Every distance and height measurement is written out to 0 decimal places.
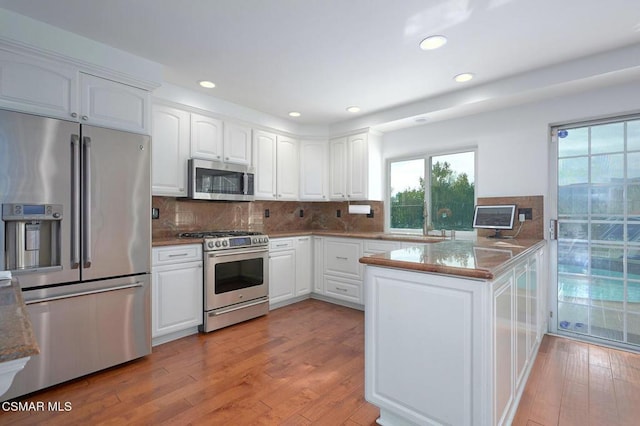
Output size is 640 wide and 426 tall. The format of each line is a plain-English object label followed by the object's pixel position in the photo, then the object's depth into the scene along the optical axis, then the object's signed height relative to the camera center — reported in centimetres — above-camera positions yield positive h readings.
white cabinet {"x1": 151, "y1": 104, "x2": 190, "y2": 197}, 308 +61
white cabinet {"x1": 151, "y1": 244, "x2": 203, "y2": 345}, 279 -73
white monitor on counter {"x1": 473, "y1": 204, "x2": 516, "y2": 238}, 313 -4
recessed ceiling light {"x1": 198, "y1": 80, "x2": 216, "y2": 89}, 309 +125
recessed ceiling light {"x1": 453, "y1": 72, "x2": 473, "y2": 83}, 285 +123
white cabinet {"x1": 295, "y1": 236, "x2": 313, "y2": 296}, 414 -70
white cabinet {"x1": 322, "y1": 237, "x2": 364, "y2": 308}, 389 -72
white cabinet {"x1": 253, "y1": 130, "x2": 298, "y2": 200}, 403 +60
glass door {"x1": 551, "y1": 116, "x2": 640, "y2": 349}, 274 -17
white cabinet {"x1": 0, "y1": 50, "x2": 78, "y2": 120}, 201 +83
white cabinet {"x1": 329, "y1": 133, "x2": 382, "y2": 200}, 418 +60
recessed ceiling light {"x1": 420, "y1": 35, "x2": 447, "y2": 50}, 226 +123
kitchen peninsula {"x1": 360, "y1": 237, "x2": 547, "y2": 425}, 143 -61
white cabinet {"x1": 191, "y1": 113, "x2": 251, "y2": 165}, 340 +80
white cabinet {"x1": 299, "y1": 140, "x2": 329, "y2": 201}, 452 +60
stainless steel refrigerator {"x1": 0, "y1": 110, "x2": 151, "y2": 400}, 202 -19
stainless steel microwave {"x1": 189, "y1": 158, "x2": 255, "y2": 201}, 330 +34
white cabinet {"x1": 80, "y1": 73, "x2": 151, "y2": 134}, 232 +81
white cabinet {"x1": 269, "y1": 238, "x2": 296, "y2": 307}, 382 -72
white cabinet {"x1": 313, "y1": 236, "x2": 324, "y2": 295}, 424 -71
